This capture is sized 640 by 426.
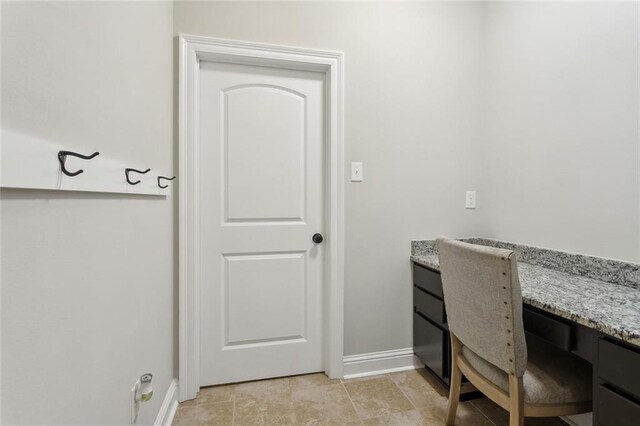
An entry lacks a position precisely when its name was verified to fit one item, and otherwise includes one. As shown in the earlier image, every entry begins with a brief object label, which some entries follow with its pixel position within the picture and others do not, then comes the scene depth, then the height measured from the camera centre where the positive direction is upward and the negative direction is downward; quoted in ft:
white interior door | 5.73 -0.33
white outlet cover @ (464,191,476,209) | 6.78 +0.12
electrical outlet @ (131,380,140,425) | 3.35 -2.33
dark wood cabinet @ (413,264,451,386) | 5.35 -2.34
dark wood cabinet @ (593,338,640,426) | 2.58 -1.65
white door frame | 5.34 +0.50
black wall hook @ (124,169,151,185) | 3.02 +0.31
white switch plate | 6.09 +0.70
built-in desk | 2.66 -1.27
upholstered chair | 3.27 -1.75
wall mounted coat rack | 1.49 +0.23
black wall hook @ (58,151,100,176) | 1.83 +0.28
